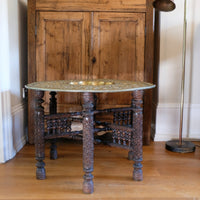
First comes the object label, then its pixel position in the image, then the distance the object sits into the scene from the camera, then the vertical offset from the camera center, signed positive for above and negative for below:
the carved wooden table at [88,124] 1.96 -0.43
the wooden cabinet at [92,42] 2.96 +0.28
